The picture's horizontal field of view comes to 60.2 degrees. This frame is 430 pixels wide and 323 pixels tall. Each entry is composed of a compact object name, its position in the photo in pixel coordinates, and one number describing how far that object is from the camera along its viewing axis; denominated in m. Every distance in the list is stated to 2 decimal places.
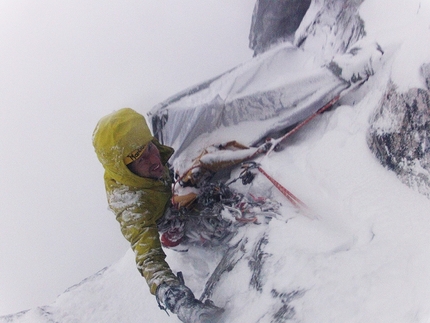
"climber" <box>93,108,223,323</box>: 1.50
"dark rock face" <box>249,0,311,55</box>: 3.54
